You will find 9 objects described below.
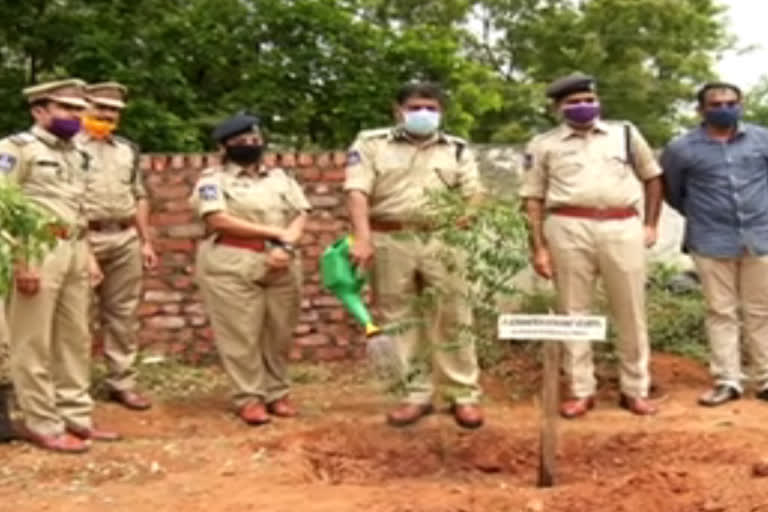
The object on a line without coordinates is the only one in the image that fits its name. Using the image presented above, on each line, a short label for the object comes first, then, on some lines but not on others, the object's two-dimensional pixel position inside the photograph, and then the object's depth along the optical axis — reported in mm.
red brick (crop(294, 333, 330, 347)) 7918
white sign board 4793
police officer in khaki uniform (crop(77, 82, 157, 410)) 6379
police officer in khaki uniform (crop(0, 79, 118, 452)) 5500
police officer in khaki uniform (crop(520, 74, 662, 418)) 6020
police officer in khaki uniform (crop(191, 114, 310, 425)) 6219
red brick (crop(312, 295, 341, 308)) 7910
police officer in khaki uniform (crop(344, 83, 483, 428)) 5984
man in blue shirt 6234
